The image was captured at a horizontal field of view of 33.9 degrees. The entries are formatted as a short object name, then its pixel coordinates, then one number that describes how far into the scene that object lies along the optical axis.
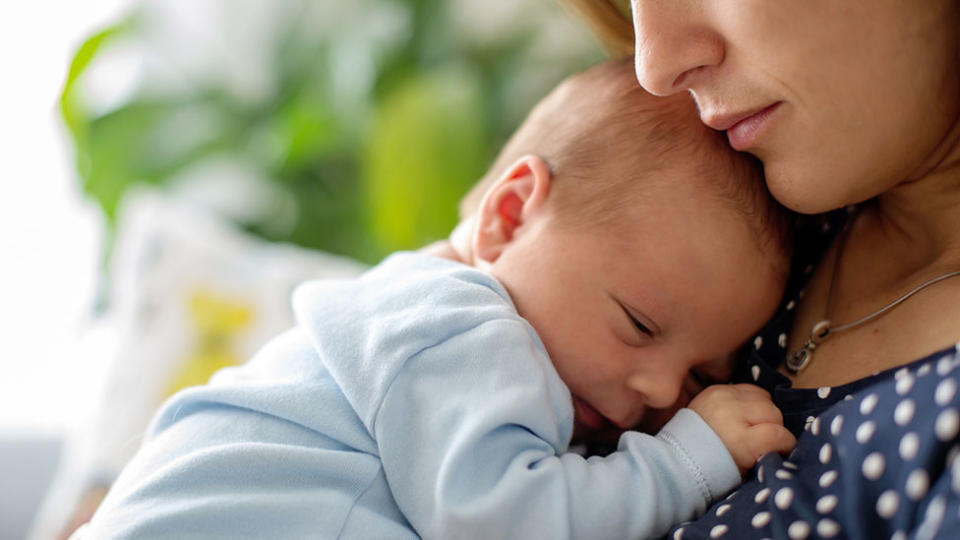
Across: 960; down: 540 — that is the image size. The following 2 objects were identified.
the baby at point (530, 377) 0.45
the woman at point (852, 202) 0.40
